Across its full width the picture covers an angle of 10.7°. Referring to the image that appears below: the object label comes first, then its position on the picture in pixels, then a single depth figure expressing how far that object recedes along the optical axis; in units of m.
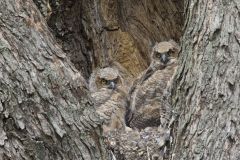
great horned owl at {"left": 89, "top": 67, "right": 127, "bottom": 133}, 11.18
